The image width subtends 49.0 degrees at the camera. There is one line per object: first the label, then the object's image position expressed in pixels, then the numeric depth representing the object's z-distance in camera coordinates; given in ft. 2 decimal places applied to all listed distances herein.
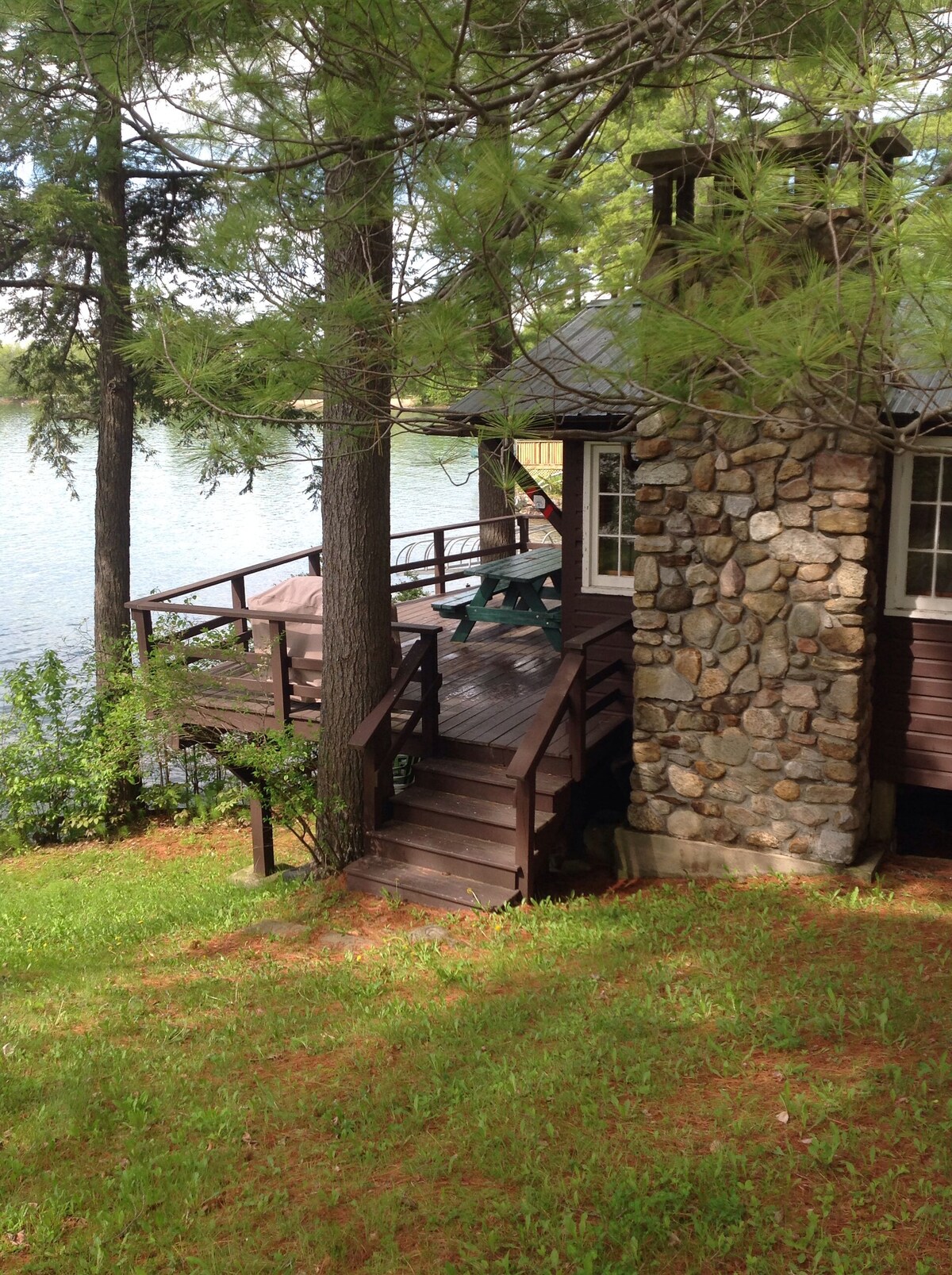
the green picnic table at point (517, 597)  27.32
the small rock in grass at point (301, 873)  24.67
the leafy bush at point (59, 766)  33.01
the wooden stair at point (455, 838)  20.88
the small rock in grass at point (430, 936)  19.22
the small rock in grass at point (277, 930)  21.01
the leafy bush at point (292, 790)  24.18
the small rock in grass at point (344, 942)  19.67
